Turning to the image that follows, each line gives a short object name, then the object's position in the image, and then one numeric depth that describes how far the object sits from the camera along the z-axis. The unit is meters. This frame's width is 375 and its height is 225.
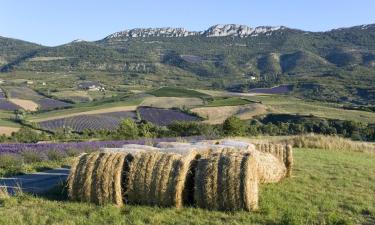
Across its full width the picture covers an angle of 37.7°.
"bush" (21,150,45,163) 16.66
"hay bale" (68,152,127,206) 9.71
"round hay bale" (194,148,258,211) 9.30
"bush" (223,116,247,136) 32.38
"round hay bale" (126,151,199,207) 9.55
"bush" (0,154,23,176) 14.70
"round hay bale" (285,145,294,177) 13.85
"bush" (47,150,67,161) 17.44
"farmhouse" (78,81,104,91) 120.44
